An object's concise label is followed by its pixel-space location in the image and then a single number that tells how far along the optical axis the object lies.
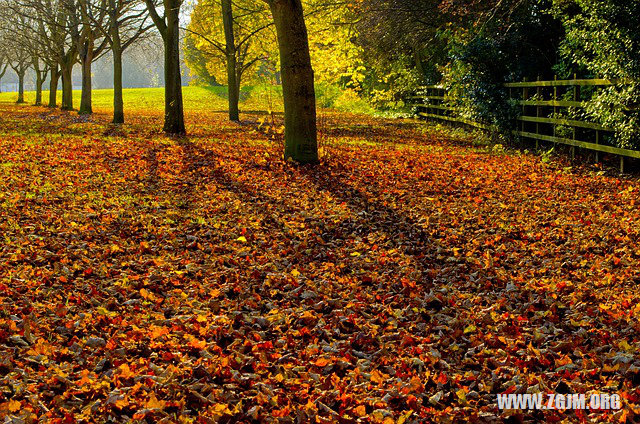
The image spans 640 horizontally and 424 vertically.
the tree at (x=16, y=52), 36.68
